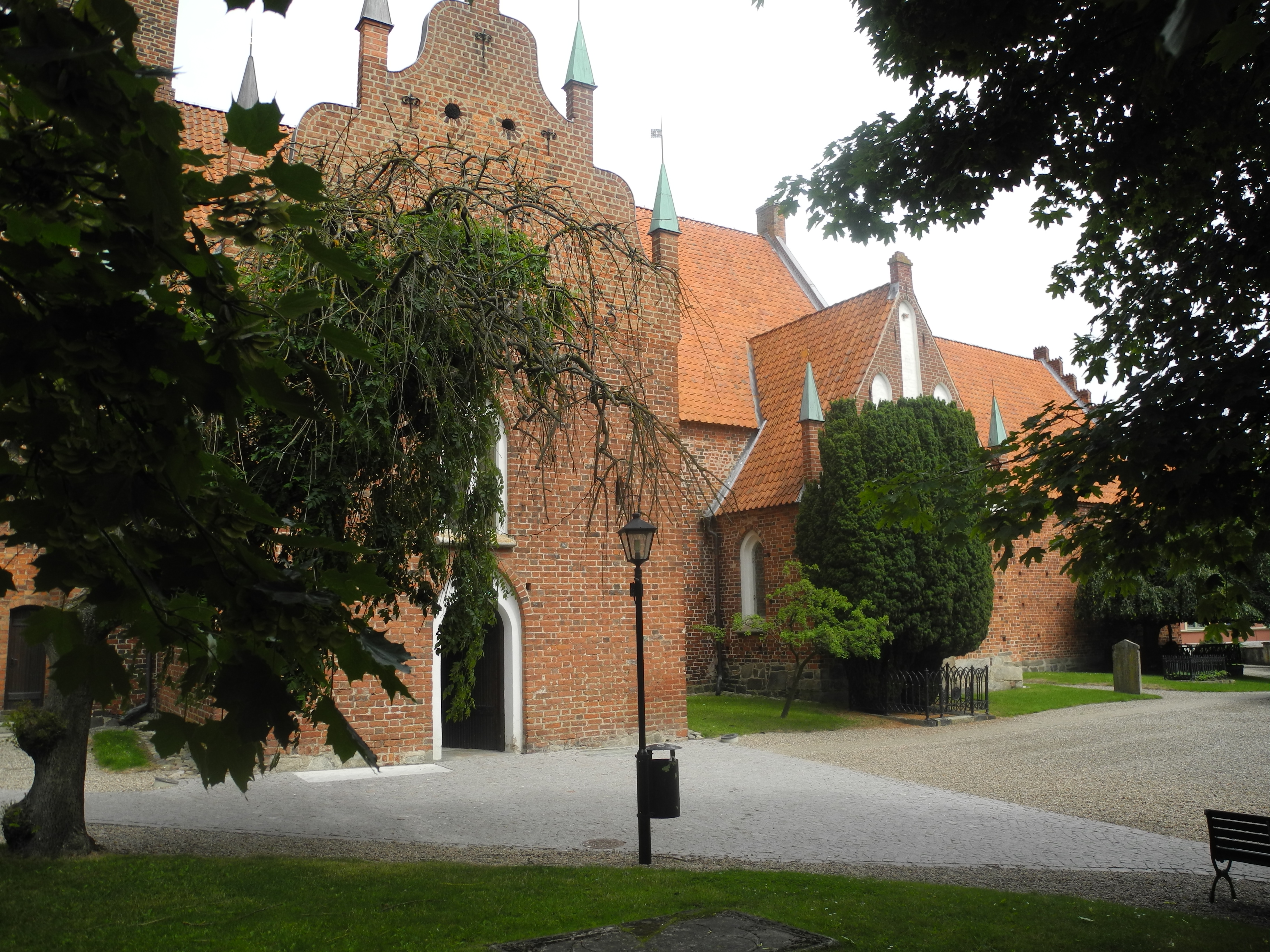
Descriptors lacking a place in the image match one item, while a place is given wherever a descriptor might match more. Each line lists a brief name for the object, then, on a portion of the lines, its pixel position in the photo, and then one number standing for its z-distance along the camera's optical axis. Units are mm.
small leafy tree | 16500
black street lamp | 7980
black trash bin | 8062
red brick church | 12453
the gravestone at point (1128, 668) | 21500
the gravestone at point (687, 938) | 5035
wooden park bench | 6625
